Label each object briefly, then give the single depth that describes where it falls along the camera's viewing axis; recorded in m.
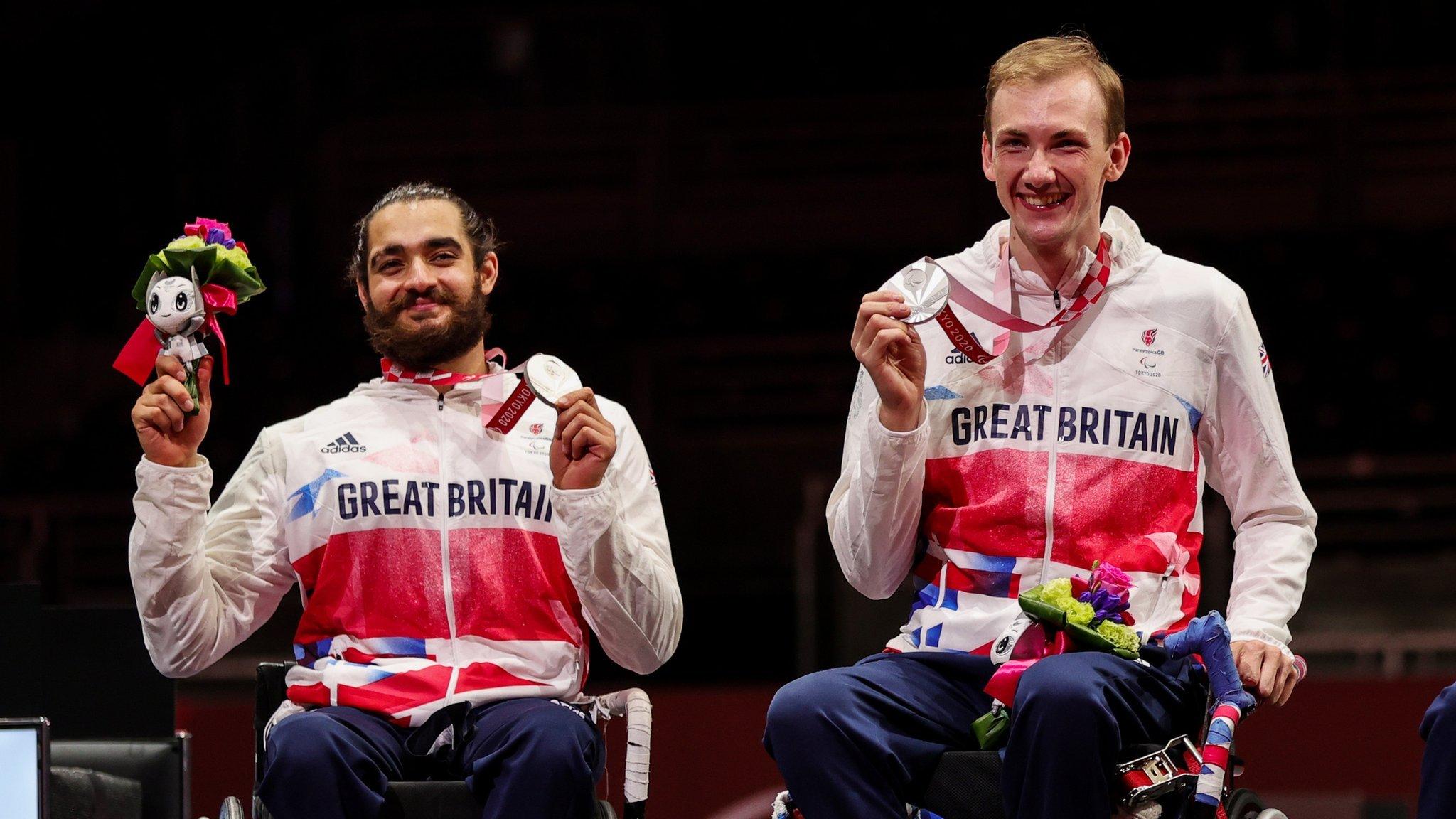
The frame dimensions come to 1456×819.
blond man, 5.58
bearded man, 5.78
